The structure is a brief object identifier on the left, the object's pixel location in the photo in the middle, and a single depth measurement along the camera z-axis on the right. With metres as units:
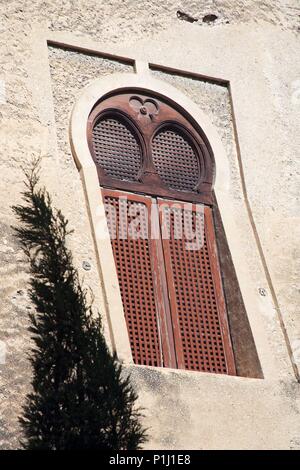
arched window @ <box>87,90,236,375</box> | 19.39
